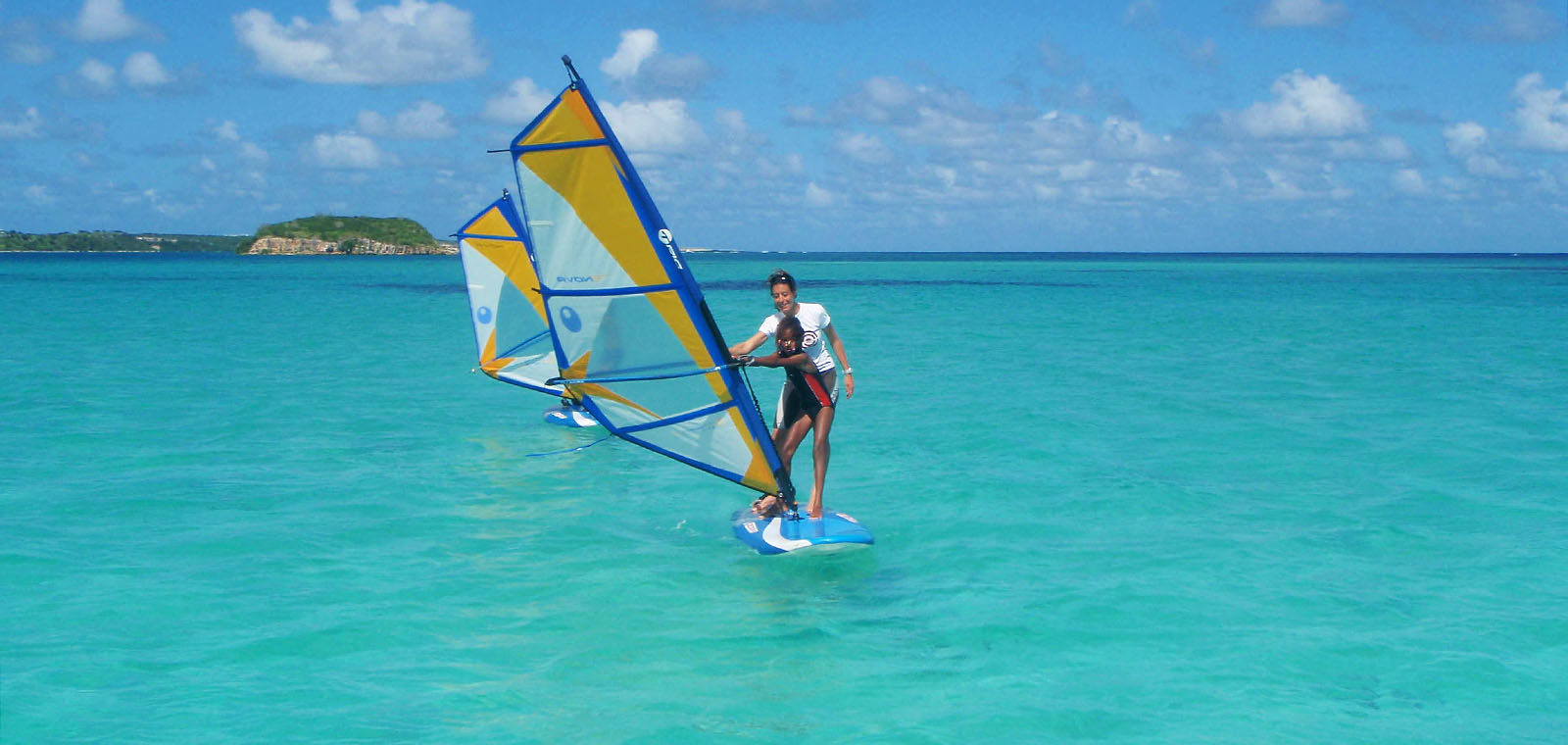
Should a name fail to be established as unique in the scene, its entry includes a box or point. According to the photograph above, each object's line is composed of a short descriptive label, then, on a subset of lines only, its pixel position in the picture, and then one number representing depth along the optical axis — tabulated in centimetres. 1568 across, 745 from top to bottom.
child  872
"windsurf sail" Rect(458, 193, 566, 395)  1557
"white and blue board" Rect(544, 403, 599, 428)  1561
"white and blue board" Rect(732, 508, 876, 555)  905
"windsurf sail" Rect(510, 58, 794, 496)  820
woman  855
